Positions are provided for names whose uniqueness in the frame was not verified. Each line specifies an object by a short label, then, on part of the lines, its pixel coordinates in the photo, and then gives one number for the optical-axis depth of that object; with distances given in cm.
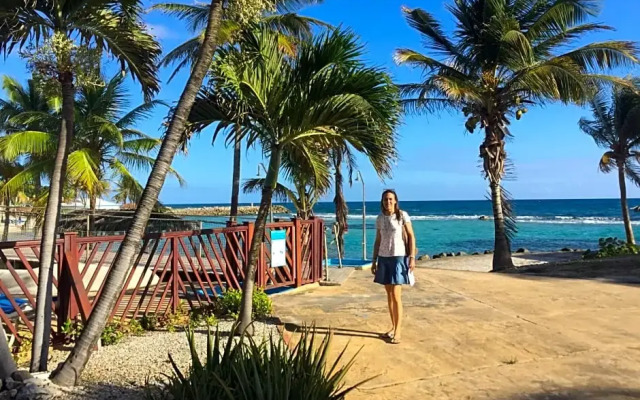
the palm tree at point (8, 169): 2155
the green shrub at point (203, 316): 646
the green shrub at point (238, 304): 680
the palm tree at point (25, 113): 1639
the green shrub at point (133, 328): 602
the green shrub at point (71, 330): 548
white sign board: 825
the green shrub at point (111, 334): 554
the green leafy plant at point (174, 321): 630
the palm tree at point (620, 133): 2164
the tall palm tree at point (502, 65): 1395
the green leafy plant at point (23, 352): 507
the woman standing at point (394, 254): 559
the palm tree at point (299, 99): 540
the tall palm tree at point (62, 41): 411
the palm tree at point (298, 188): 725
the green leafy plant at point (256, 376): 297
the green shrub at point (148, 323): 629
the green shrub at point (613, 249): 1733
